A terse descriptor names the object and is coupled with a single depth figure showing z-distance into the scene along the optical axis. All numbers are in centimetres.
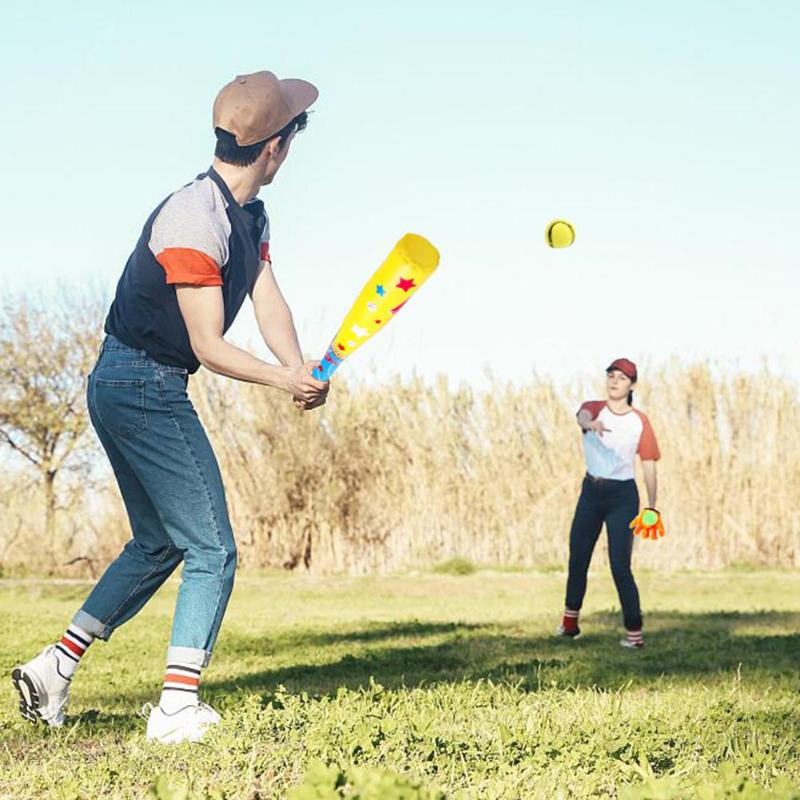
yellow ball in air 824
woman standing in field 830
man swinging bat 411
